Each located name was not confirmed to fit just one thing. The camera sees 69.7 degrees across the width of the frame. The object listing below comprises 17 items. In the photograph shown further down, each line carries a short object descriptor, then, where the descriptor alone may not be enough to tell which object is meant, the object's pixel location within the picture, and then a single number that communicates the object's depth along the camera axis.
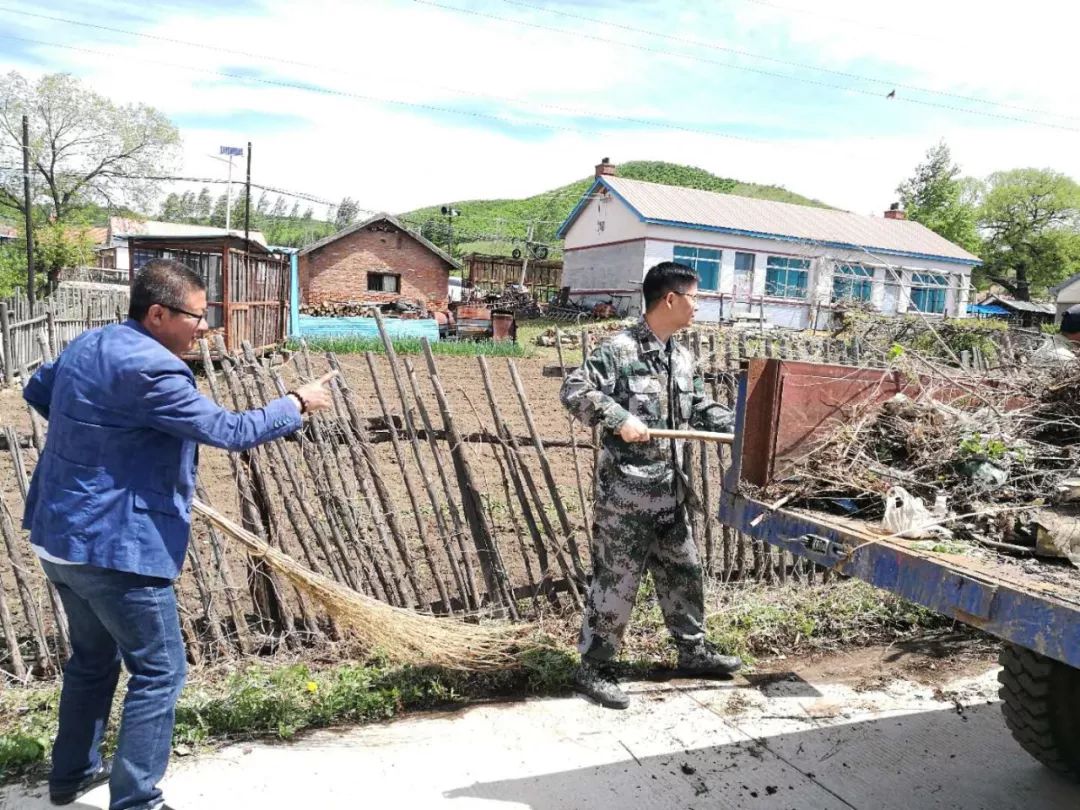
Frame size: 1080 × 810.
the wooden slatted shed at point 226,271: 14.80
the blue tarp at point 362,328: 21.84
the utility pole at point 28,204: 19.24
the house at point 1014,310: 38.66
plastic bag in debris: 2.31
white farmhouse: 26.73
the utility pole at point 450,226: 36.58
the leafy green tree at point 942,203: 55.69
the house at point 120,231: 50.72
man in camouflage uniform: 3.36
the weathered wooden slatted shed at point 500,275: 36.62
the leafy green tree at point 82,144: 36.94
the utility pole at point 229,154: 28.93
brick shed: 28.34
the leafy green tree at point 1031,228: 55.47
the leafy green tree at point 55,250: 29.84
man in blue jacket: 2.26
